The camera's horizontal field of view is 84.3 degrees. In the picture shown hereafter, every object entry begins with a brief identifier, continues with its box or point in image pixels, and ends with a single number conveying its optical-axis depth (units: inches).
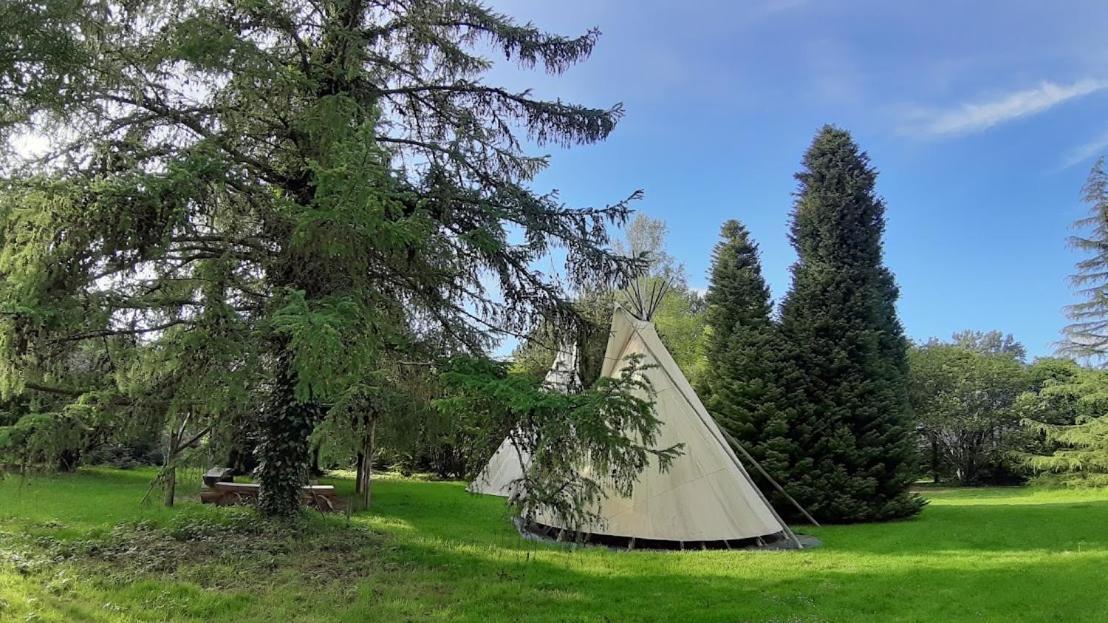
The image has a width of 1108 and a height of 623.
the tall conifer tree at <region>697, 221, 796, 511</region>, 483.5
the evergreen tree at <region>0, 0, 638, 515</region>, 187.9
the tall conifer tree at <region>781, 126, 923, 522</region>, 478.6
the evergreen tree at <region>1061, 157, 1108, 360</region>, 666.2
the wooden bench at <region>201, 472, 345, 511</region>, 421.0
